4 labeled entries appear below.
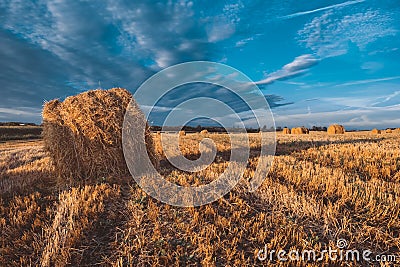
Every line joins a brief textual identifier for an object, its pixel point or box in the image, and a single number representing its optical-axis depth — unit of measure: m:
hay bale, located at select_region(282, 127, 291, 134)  36.47
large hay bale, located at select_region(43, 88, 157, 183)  7.58
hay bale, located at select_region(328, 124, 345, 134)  29.83
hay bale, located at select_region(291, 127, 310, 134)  33.81
